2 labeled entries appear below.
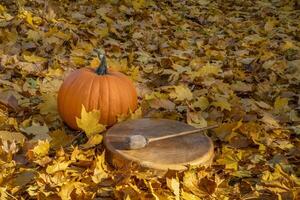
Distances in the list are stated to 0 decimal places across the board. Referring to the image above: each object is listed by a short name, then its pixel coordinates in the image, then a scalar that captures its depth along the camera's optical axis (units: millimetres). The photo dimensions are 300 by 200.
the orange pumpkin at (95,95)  2754
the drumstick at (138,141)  2408
